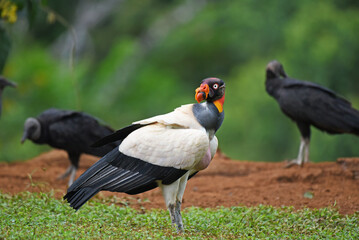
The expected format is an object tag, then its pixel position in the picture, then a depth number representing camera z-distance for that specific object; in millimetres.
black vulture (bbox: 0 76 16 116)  18406
